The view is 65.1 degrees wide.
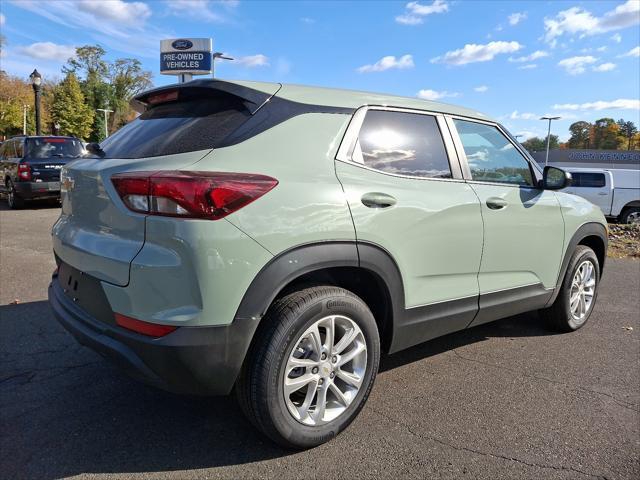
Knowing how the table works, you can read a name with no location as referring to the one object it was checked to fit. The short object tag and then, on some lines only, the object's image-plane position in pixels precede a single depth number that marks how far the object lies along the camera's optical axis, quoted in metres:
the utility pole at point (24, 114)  52.99
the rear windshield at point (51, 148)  12.64
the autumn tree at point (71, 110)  65.75
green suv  2.18
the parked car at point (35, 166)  12.20
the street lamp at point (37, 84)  18.42
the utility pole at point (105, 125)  72.89
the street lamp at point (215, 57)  28.70
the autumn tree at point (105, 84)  77.62
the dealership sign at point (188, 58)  29.56
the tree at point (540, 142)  108.92
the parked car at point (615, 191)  15.22
